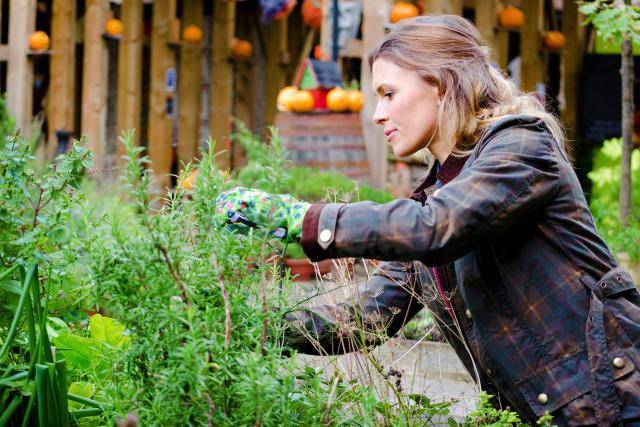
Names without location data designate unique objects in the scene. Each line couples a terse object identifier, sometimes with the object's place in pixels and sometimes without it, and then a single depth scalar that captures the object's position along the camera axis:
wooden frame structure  8.99
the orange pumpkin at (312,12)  9.98
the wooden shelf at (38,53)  9.44
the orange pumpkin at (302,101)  7.34
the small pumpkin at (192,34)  9.48
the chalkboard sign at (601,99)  8.55
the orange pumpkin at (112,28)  9.30
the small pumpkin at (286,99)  7.39
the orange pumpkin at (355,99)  7.27
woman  1.66
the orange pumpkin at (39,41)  9.41
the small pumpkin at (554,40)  8.60
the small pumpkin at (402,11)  7.27
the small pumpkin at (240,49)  9.93
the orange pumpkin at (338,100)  7.26
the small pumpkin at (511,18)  7.93
